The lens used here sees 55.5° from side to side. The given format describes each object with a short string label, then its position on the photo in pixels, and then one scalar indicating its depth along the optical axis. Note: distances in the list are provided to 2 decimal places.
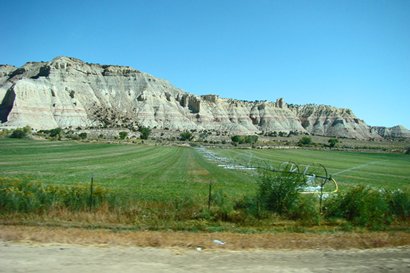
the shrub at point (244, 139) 144.38
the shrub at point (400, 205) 16.98
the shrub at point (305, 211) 15.95
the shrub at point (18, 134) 97.56
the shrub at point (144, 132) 140.12
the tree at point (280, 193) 16.48
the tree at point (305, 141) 147.24
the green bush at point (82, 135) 118.96
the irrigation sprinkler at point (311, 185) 17.16
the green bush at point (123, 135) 133.71
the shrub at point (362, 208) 15.96
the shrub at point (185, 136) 148.38
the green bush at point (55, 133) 114.78
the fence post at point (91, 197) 15.77
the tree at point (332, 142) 142.73
